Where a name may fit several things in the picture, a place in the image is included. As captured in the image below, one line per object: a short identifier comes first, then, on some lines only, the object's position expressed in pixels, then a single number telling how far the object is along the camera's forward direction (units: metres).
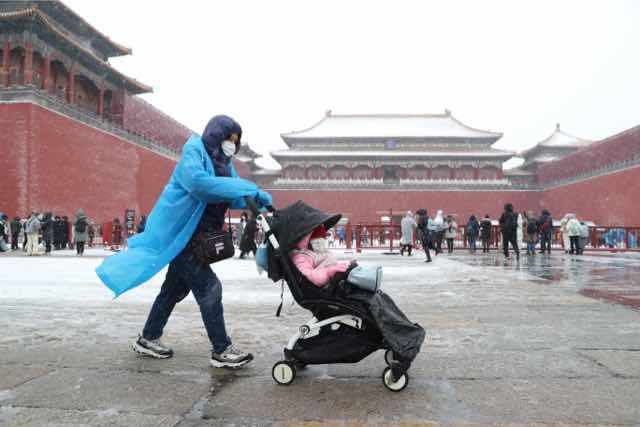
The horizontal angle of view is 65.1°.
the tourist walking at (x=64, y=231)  14.66
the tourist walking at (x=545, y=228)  13.57
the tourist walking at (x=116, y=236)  14.70
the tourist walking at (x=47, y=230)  12.89
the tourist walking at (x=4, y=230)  12.69
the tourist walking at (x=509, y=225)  11.12
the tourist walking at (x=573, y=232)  13.09
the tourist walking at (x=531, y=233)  12.62
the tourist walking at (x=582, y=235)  13.49
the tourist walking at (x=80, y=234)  12.17
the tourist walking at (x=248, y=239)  10.43
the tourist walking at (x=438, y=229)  13.47
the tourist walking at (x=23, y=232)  13.75
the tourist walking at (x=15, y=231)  14.10
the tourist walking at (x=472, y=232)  14.89
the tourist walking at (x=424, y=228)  10.02
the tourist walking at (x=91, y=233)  16.92
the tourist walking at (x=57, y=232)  14.53
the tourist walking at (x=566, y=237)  13.71
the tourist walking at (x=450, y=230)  14.52
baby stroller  2.21
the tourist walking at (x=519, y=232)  14.54
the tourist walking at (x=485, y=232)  14.76
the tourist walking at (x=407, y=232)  12.70
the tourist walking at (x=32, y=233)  11.62
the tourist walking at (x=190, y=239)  2.44
